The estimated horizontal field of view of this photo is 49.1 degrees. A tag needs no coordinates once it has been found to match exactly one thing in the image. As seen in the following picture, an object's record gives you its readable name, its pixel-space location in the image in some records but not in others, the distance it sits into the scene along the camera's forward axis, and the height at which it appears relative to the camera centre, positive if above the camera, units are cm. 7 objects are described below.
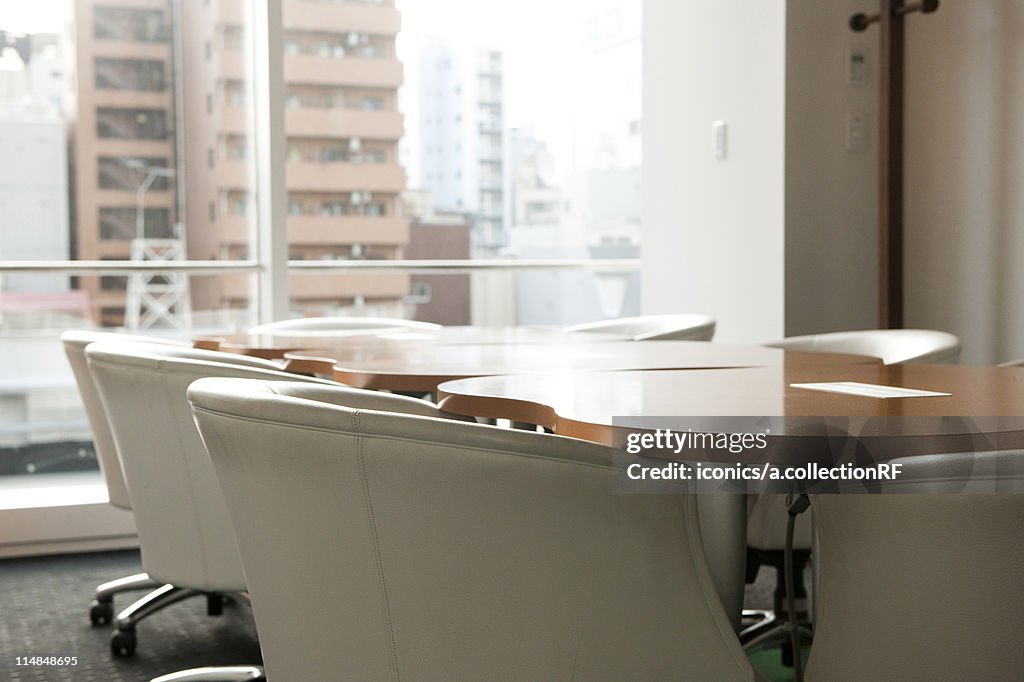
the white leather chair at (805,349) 207 -21
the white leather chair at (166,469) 211 -37
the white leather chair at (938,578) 117 -32
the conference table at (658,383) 134 -18
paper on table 160 -17
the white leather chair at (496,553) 116 -29
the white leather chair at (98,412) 271 -32
